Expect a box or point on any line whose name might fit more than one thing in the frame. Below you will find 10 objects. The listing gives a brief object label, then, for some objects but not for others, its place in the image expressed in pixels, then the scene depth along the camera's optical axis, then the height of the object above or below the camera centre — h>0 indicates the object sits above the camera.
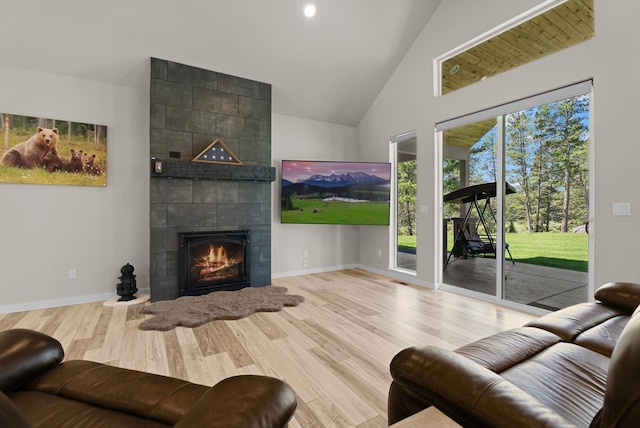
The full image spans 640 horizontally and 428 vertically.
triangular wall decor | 3.86 +0.79
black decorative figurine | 3.59 -0.88
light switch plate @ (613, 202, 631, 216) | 2.54 +0.04
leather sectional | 0.57 -0.60
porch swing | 3.74 -0.10
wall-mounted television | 4.74 +0.34
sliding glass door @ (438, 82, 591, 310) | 3.03 +0.18
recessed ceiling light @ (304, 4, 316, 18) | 3.57 +2.50
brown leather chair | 0.76 -0.61
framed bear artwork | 3.28 +0.73
